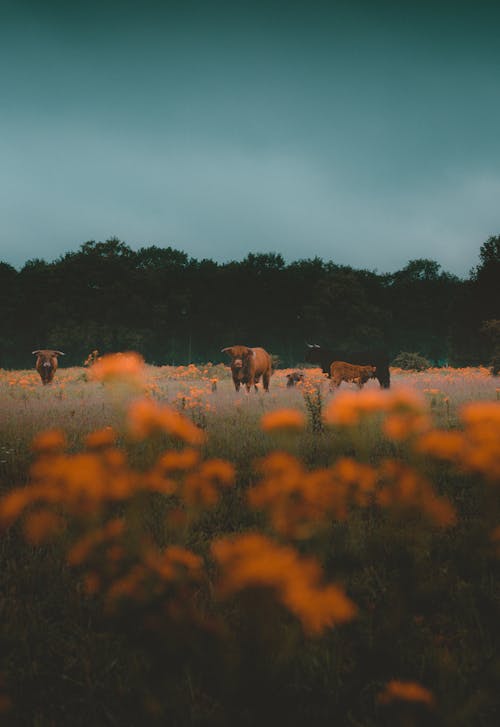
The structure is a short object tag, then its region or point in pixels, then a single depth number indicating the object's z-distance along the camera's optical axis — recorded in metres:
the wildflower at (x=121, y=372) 6.87
